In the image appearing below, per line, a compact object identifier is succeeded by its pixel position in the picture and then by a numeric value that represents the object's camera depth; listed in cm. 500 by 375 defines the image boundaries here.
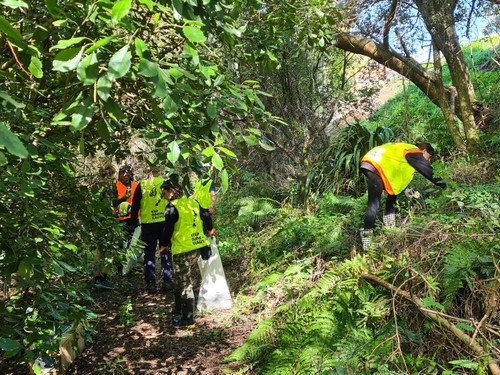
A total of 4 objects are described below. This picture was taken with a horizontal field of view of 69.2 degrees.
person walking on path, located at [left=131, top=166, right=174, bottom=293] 585
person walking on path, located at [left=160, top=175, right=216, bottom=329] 471
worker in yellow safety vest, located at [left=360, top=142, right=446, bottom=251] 449
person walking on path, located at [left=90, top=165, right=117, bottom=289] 310
